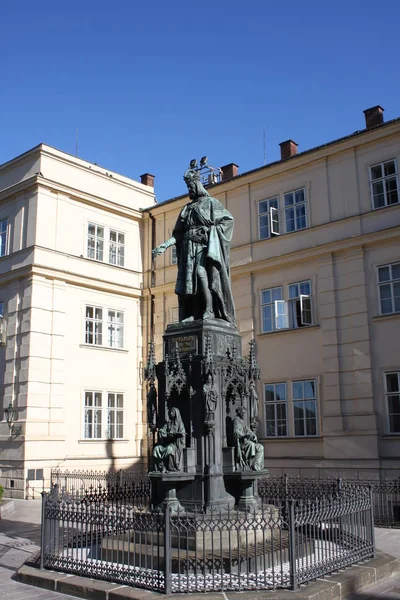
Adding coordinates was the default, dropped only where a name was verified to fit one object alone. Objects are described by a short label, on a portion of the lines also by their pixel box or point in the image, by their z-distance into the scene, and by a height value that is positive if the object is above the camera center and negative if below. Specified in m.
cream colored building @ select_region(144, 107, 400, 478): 20.27 +5.00
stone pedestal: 9.36 +0.60
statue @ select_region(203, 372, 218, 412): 9.46 +0.78
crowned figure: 10.48 +3.13
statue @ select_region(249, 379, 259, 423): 10.34 +0.72
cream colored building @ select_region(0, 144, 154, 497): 23.41 +5.12
